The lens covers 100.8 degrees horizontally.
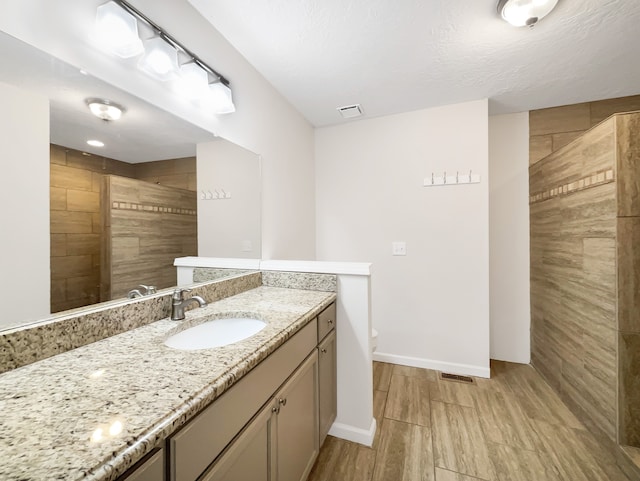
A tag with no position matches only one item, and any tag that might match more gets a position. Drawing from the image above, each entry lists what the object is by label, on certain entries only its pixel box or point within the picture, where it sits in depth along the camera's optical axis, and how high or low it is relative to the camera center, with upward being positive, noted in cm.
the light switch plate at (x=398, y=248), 256 -7
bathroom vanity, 46 -35
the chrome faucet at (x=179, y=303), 114 -27
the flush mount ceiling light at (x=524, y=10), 131 +117
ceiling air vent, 240 +122
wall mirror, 87 +24
